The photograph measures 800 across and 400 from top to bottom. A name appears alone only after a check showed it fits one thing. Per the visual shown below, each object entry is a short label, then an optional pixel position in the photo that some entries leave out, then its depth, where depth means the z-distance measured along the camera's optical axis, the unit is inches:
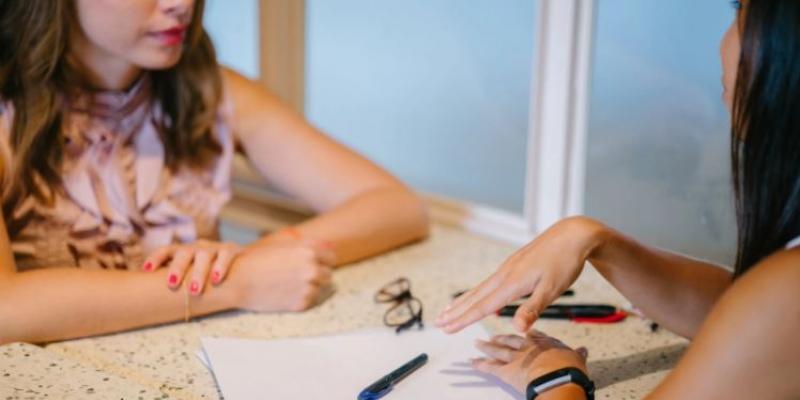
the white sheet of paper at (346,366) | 39.2
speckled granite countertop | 39.2
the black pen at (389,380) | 38.5
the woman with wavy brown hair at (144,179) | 46.3
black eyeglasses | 46.7
